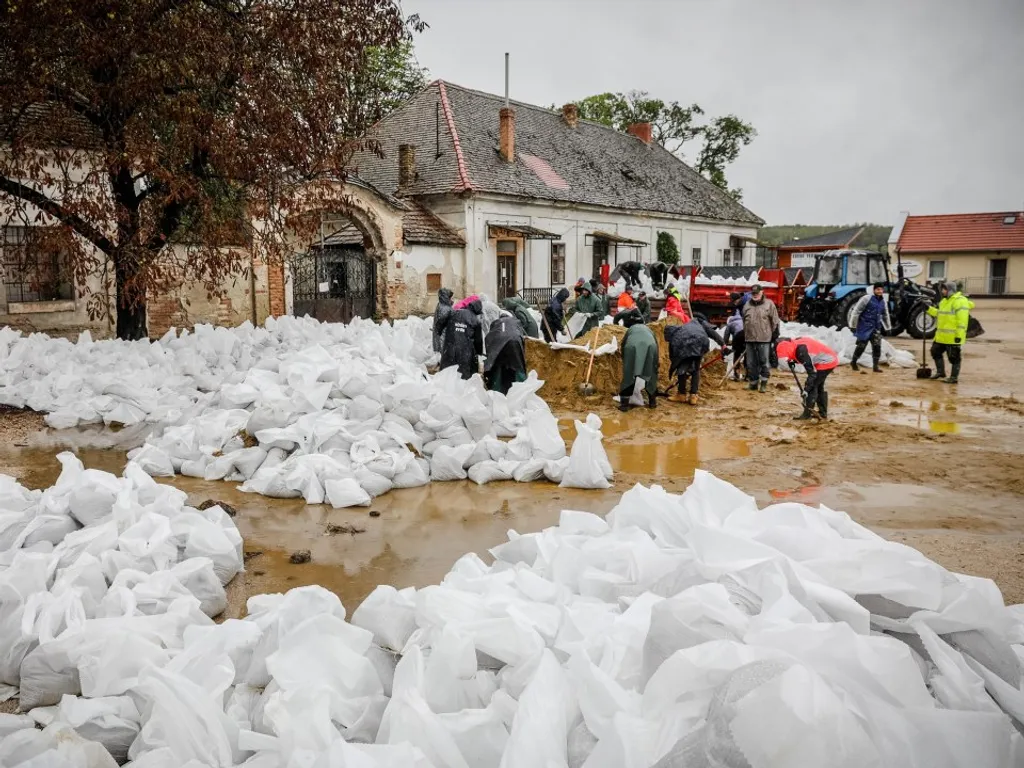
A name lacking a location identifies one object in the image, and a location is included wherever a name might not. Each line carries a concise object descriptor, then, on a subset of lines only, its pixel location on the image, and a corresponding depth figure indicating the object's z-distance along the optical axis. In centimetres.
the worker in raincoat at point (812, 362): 798
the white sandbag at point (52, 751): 212
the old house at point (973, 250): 3528
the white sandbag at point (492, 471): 592
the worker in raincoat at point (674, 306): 1219
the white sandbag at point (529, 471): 591
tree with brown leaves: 861
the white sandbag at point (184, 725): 216
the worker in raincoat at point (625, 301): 1398
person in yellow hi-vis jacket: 1062
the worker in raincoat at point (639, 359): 892
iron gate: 1730
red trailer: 1597
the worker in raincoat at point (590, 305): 1277
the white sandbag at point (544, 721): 189
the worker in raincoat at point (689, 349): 918
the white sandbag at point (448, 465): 599
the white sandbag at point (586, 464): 574
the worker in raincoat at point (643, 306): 1256
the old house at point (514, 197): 2069
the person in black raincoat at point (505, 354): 827
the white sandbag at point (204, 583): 354
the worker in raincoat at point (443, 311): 948
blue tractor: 1596
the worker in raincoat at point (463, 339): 907
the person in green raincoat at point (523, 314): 1075
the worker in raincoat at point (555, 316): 1220
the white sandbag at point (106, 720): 237
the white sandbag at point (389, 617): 267
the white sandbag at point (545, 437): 606
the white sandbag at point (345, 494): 530
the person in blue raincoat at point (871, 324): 1148
